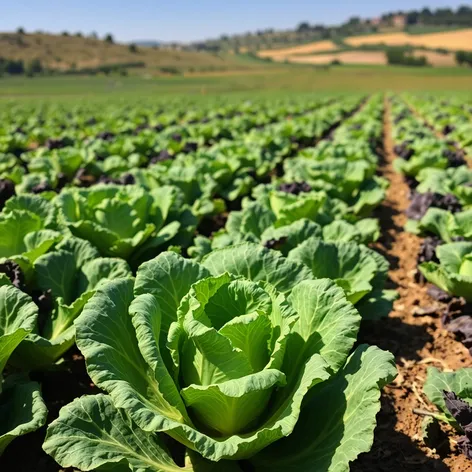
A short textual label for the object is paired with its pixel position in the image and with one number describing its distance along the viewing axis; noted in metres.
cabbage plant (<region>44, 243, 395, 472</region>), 1.93
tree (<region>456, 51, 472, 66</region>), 84.88
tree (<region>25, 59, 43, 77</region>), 83.12
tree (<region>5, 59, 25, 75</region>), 83.19
